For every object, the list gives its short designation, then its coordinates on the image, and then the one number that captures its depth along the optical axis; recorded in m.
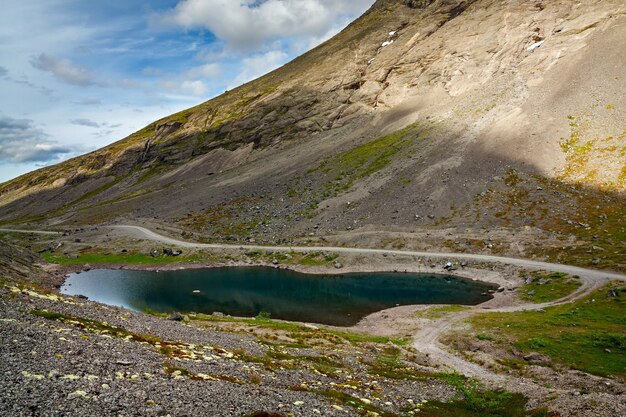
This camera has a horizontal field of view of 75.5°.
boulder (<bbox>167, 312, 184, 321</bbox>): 48.76
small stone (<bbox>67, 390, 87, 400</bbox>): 16.36
